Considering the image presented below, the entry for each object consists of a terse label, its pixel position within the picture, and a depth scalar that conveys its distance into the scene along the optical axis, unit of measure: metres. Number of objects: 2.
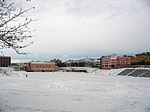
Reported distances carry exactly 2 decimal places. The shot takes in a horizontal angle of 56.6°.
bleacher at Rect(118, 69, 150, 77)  35.47
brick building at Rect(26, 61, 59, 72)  64.47
